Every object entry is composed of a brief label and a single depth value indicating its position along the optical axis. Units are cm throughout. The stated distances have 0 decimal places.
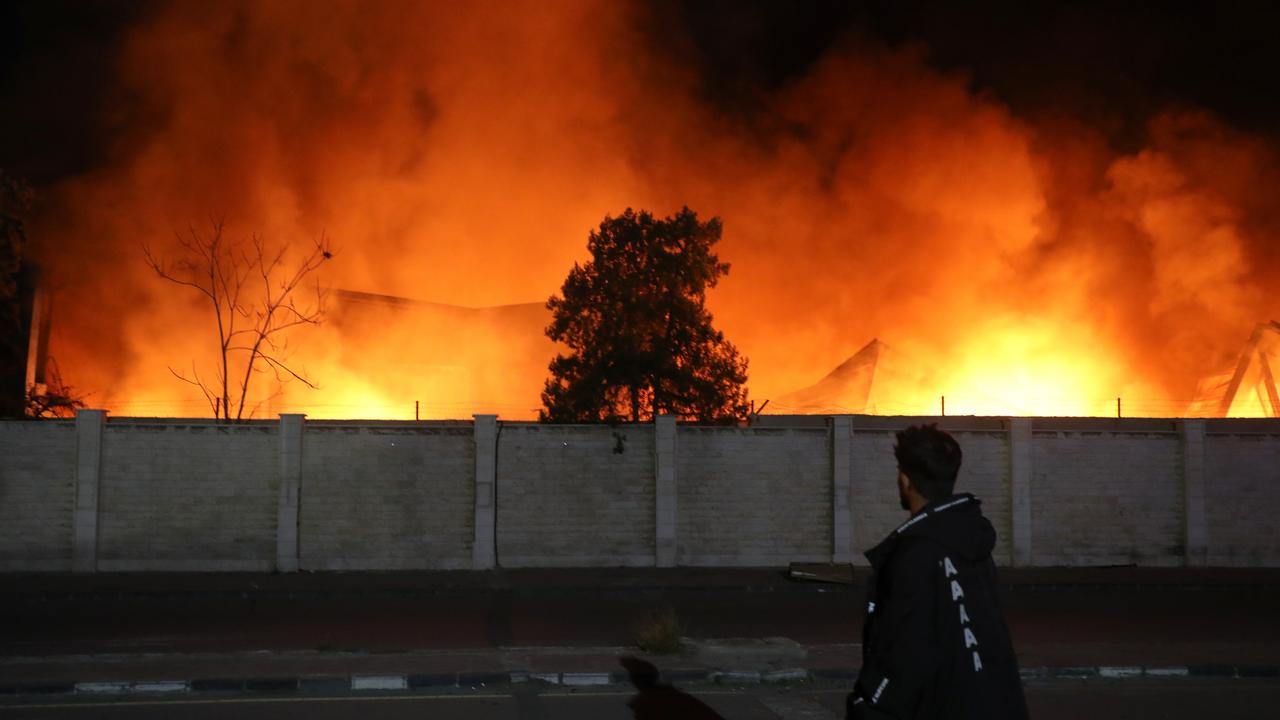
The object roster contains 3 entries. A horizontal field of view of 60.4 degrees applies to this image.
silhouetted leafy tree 2325
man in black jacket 344
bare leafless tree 3462
